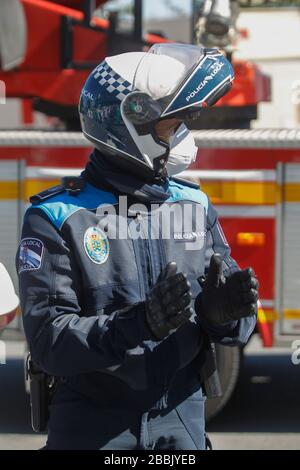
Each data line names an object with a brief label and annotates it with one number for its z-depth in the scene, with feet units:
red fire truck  38.29
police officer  14.24
